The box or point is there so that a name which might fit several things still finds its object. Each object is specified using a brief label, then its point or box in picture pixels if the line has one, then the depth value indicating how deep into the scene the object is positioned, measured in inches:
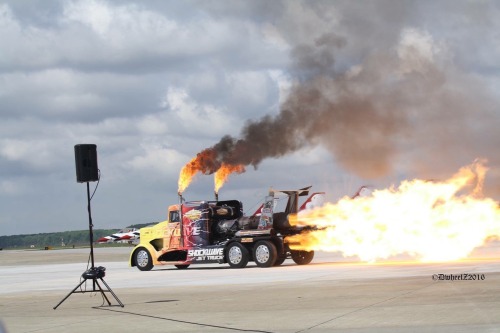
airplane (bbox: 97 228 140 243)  4693.2
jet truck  1392.7
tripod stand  810.2
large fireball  1327.5
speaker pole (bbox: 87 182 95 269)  807.7
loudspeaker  810.2
